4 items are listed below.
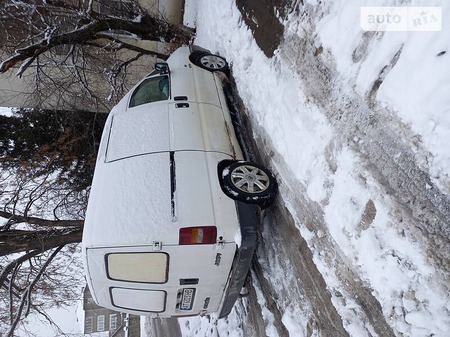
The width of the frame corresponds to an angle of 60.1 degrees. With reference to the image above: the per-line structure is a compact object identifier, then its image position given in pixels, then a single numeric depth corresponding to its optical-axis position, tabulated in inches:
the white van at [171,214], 156.3
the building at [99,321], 918.2
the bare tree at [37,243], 303.9
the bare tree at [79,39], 302.4
